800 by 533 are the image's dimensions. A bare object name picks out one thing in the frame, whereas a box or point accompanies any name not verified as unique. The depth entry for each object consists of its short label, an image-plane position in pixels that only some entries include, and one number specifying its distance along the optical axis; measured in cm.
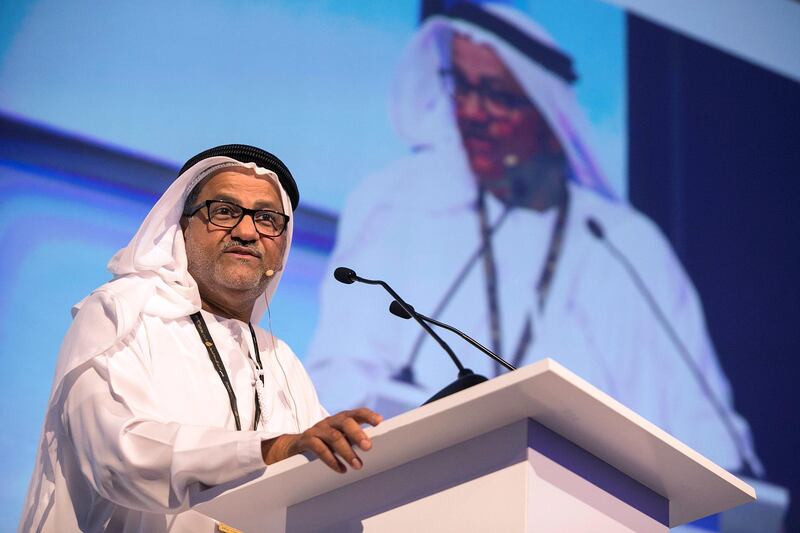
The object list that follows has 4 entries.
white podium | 344
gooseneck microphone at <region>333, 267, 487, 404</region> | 407
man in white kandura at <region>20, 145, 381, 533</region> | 406
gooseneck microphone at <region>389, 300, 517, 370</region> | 481
